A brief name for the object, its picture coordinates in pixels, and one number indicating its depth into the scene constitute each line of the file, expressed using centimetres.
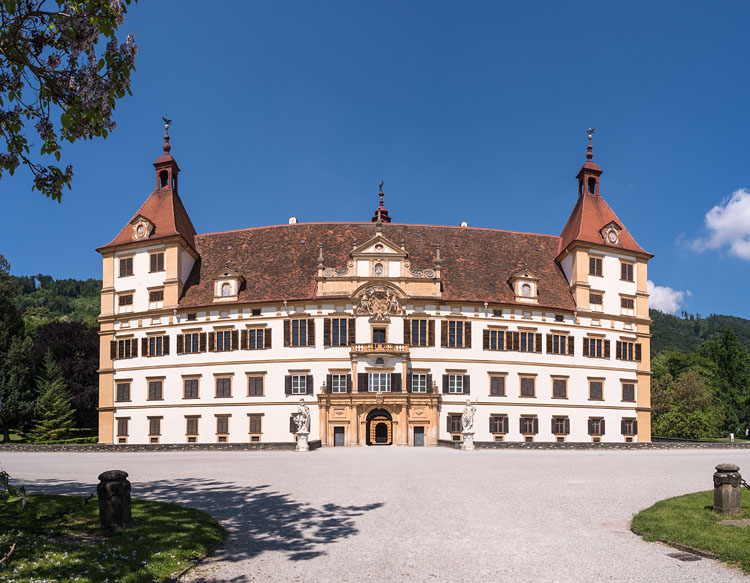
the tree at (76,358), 6000
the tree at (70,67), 899
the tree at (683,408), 6303
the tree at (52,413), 5358
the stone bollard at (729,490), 1398
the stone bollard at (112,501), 1206
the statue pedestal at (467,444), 3963
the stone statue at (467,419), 4203
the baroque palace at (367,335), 5031
